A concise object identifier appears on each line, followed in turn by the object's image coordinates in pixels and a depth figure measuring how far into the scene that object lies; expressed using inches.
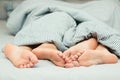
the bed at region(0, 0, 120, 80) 34.5
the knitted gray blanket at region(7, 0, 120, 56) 43.1
